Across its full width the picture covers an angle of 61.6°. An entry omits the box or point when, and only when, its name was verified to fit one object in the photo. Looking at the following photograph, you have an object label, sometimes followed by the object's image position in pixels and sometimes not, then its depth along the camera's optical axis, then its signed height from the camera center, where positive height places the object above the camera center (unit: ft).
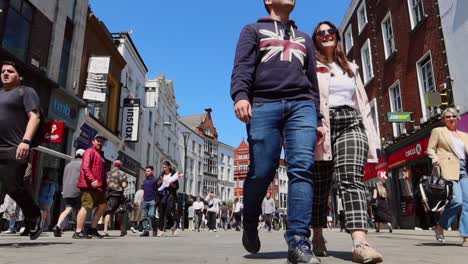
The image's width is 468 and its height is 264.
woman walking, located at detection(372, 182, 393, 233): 44.83 +1.67
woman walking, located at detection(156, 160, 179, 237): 34.22 +2.54
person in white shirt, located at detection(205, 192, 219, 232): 67.72 +2.05
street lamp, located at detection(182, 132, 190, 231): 106.61 +6.38
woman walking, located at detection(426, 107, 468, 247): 16.96 +2.52
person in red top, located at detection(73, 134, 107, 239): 23.62 +2.35
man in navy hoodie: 9.09 +2.71
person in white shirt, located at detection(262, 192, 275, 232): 66.42 +2.60
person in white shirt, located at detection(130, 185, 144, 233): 50.88 +1.83
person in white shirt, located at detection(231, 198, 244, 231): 73.21 +2.75
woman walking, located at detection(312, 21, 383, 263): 10.27 +2.33
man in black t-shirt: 13.33 +3.05
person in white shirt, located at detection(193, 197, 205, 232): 77.66 +2.78
